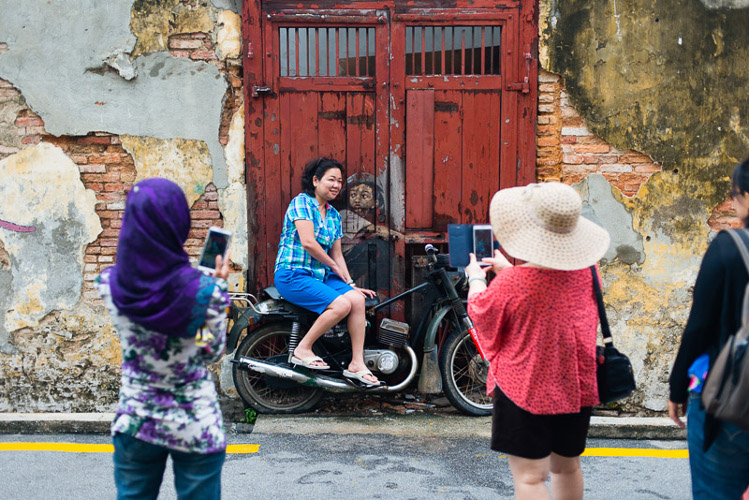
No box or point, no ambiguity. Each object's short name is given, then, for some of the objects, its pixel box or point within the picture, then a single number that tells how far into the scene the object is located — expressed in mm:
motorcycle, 5629
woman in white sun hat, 2879
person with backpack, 2658
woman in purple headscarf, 2496
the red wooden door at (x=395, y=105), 5844
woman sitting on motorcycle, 5438
